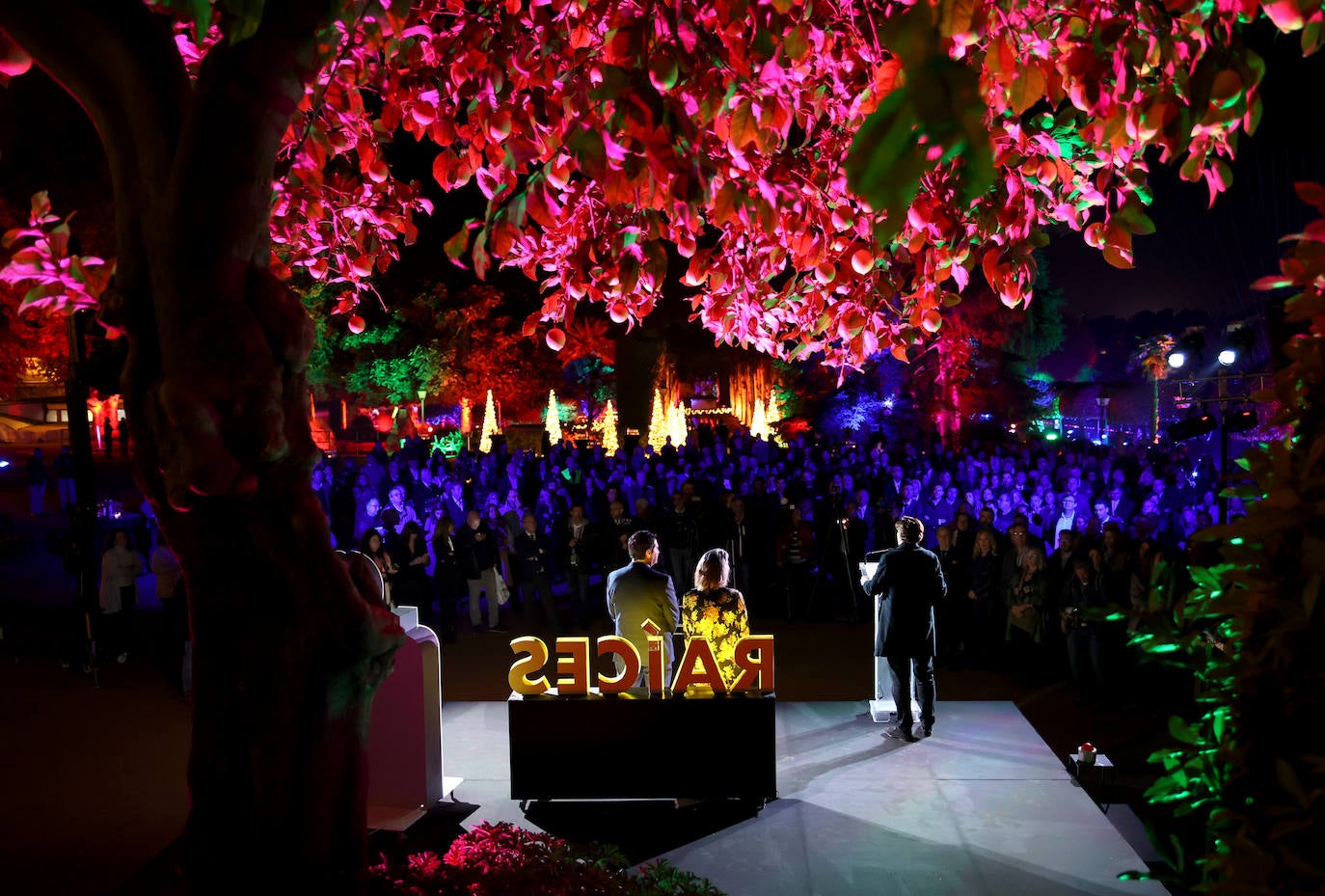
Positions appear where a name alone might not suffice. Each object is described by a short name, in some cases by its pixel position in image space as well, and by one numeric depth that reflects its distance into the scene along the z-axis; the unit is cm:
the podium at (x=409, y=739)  662
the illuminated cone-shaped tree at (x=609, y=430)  3462
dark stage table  656
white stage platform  551
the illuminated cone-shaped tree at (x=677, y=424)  3782
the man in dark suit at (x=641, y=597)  746
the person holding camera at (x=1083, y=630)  905
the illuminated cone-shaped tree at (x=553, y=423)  3741
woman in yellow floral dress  702
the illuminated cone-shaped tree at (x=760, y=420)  3788
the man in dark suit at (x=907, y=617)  776
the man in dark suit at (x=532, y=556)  1217
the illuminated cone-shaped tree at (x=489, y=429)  3294
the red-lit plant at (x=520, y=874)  356
